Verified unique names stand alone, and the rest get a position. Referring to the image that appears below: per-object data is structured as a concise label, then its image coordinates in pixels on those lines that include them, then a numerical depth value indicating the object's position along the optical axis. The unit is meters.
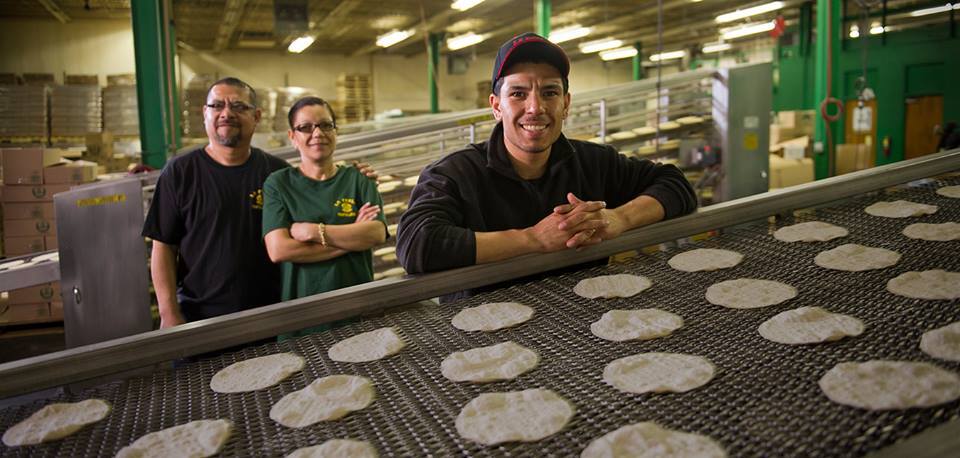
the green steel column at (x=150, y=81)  4.64
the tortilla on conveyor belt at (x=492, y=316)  1.35
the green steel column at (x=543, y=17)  8.02
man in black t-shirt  2.17
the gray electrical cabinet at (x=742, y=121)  4.84
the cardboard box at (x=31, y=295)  5.29
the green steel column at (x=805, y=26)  12.98
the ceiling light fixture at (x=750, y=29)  12.05
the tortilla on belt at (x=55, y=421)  1.01
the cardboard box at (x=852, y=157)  7.46
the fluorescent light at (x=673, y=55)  16.11
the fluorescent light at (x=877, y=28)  11.22
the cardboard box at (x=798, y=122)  8.00
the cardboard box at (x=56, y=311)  5.37
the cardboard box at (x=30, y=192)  5.29
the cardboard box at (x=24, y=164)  5.23
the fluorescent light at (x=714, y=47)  14.10
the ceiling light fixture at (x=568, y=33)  12.92
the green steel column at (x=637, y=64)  16.27
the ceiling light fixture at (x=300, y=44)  13.48
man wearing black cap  1.57
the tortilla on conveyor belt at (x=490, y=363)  1.11
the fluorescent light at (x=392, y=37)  13.11
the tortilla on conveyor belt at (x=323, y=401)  1.03
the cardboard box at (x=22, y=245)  5.36
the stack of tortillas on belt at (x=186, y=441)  0.95
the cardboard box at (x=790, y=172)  6.82
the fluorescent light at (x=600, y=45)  16.19
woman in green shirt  2.09
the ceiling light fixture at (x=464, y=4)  9.31
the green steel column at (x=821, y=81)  7.40
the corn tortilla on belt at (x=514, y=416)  0.90
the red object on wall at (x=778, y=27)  6.30
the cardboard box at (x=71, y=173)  5.32
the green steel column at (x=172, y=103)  4.57
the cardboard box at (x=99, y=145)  7.09
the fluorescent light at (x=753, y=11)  11.53
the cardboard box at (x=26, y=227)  5.34
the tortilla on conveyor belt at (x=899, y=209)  1.74
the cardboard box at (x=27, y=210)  5.31
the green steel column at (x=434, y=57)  12.73
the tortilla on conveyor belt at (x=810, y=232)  1.64
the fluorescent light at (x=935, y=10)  9.75
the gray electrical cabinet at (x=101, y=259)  2.63
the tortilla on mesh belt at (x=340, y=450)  0.91
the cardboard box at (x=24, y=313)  5.29
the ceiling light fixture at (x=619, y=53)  17.39
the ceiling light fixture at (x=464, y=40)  13.15
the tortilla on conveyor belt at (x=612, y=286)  1.46
